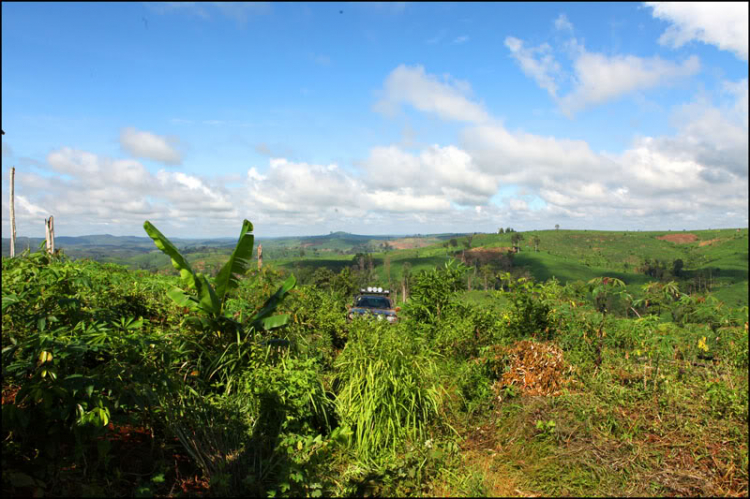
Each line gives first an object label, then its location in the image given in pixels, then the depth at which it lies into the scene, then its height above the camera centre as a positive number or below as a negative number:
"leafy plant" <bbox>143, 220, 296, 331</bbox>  5.22 -0.65
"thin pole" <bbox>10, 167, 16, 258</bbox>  13.01 +1.03
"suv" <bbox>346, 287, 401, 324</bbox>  11.40 -1.91
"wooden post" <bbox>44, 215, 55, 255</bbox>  11.70 +0.53
